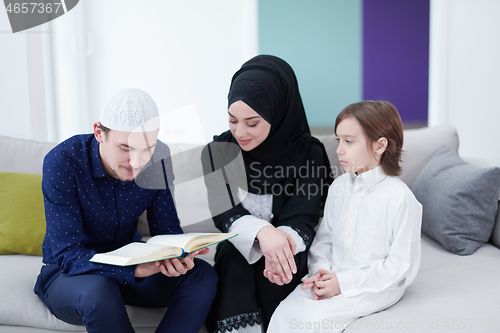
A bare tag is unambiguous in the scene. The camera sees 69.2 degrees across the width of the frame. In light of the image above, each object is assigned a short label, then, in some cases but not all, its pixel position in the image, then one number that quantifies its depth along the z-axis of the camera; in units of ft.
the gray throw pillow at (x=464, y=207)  4.52
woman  3.83
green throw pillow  4.79
